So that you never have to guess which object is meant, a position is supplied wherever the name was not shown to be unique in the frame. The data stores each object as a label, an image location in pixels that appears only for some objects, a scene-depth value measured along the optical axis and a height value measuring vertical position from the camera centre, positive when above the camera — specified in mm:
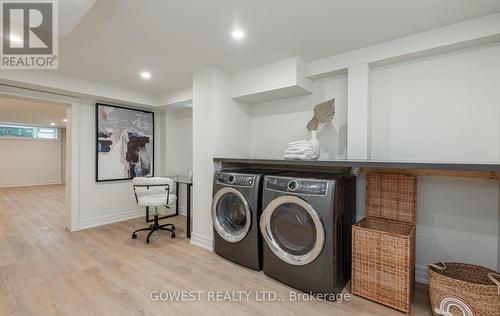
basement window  7898 +846
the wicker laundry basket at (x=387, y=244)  1731 -679
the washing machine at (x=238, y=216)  2338 -655
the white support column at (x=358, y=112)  2291 +445
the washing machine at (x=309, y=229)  1852 -634
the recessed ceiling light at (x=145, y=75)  3079 +1098
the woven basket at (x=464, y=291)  1488 -916
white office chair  3176 -559
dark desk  3260 -659
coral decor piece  2326 +151
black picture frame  3777 +286
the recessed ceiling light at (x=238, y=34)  2030 +1089
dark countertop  1366 -55
